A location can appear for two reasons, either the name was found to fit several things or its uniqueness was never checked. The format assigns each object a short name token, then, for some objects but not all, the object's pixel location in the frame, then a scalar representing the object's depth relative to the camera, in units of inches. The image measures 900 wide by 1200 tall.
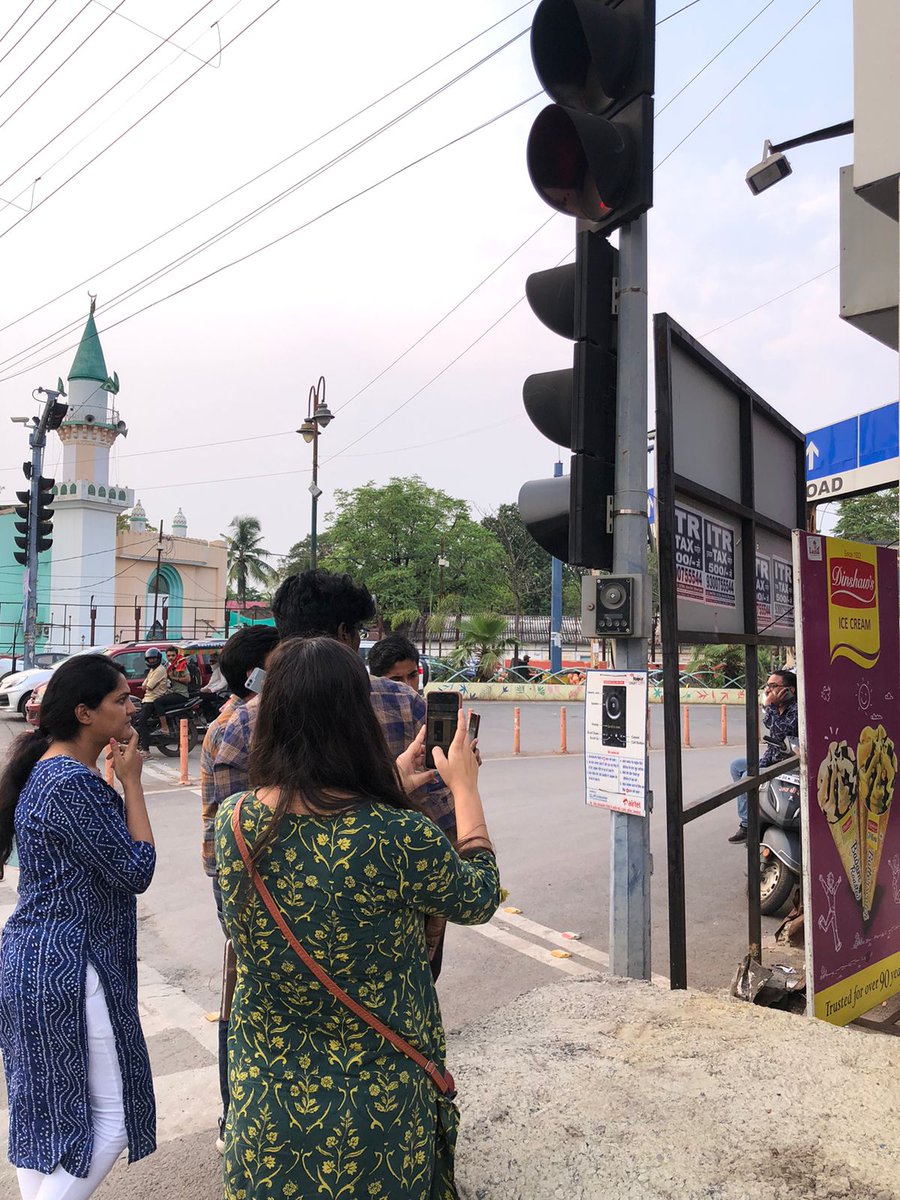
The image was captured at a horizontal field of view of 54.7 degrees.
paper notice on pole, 138.6
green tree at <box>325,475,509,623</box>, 1456.7
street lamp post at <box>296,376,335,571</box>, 770.2
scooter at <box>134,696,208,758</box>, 536.1
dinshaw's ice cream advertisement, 142.8
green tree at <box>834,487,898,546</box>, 1266.0
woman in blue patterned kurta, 88.6
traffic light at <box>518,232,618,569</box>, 140.3
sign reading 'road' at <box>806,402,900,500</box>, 314.7
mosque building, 1470.2
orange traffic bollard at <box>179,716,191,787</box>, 458.3
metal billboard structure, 139.9
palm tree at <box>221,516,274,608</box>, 2352.4
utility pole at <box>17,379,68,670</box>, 636.7
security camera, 262.5
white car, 720.3
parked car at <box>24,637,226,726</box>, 641.0
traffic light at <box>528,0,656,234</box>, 134.2
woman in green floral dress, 64.7
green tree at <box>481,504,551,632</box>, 2389.3
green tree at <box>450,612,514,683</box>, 1114.7
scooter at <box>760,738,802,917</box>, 223.5
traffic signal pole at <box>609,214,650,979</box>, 140.6
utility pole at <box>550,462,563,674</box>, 1210.0
